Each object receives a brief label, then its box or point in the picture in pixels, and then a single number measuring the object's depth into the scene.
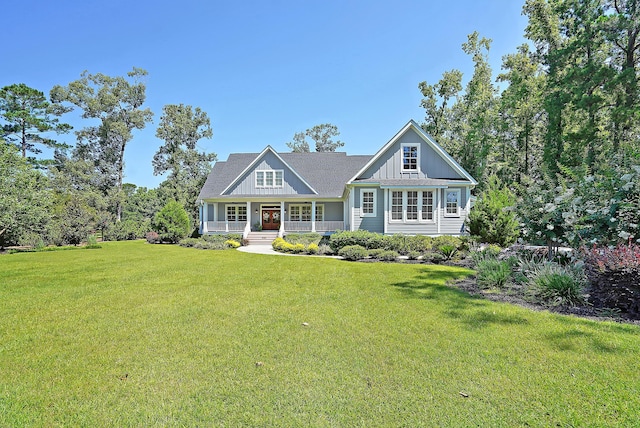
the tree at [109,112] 35.22
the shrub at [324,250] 15.29
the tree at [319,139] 42.81
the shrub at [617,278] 4.93
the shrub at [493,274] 7.02
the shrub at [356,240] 14.44
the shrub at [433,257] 12.05
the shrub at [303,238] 18.66
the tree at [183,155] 32.31
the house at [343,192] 17.66
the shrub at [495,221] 11.66
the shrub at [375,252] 12.94
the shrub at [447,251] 12.23
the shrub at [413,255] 12.96
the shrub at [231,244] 18.89
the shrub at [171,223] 22.11
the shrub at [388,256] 12.69
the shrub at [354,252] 13.05
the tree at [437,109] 28.52
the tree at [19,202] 17.67
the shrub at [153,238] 22.59
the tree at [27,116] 29.72
